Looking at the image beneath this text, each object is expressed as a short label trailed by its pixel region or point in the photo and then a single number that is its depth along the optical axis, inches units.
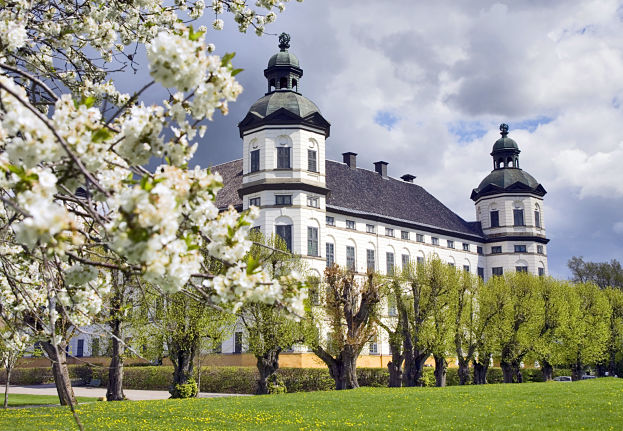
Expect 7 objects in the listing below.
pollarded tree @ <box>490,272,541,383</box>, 1711.4
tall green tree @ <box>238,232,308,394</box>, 1343.5
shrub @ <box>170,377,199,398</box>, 1269.7
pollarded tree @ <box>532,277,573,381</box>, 1748.3
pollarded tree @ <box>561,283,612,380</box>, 1804.9
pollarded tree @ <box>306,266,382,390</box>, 1341.0
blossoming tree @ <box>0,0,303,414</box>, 161.2
